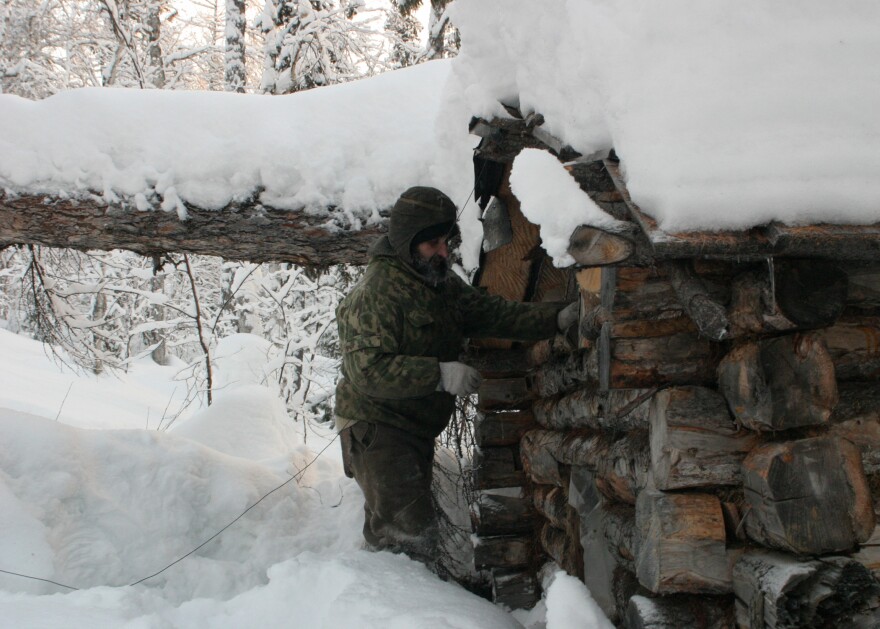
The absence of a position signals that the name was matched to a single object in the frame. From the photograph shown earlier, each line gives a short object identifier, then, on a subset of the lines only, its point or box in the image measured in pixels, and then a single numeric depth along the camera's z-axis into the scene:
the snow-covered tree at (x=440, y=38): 13.49
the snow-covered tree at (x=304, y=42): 11.55
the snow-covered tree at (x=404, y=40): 14.96
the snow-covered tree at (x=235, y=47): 11.51
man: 3.50
